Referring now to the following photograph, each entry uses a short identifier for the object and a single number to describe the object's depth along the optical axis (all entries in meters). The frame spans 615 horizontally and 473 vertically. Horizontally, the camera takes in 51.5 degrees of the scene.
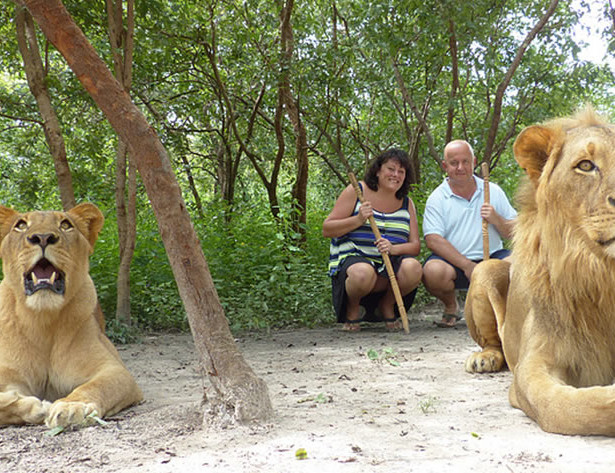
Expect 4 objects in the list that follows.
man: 5.83
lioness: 3.01
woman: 5.94
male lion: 2.30
